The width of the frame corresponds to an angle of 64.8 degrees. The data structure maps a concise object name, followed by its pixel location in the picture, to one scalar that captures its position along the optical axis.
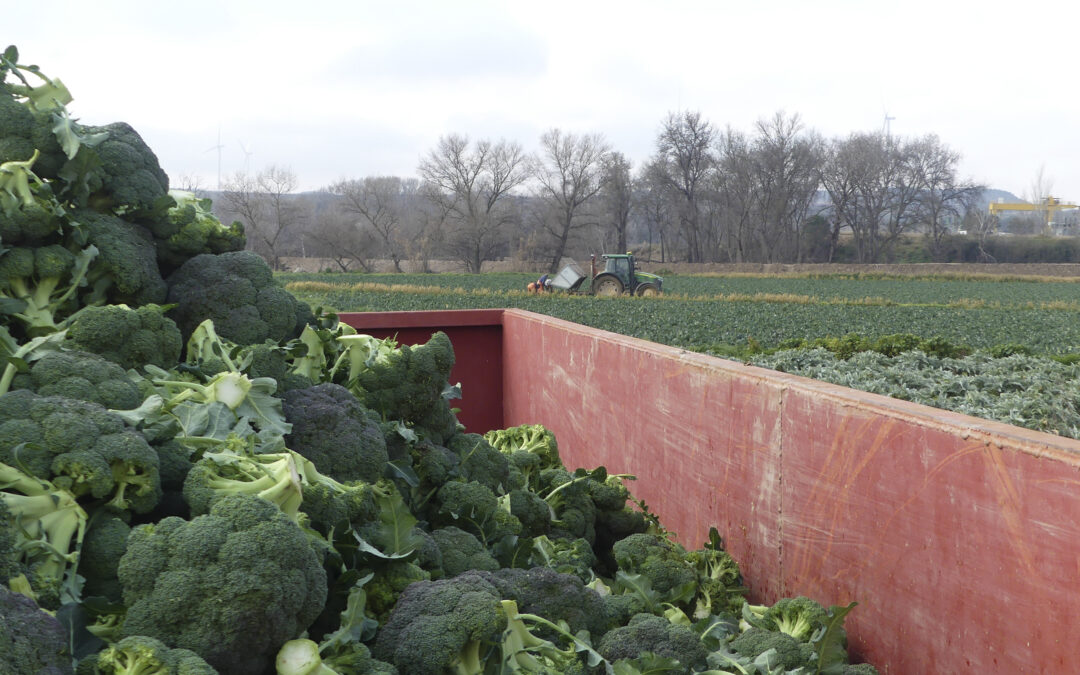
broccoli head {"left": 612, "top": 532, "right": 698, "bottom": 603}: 3.22
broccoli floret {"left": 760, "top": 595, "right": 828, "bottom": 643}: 2.69
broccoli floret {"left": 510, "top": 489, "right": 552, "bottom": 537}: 3.61
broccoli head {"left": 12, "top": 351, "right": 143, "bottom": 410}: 2.53
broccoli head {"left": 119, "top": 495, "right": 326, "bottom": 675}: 1.94
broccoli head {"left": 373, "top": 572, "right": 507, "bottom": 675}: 2.18
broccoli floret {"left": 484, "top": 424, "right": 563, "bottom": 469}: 4.64
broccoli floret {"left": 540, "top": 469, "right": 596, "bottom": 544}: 3.82
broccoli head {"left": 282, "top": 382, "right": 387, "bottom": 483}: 2.88
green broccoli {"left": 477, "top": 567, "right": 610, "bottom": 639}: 2.66
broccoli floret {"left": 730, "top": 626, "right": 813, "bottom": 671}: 2.62
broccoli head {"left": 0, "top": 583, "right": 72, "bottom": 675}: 1.59
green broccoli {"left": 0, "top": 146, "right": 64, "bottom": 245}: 3.06
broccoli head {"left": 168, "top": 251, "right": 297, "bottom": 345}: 3.41
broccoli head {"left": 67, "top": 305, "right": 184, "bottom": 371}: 2.83
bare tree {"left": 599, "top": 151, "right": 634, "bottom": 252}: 75.06
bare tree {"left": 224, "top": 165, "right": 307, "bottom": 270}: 72.19
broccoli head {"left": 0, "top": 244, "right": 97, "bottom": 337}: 2.98
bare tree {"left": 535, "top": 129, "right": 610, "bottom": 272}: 73.94
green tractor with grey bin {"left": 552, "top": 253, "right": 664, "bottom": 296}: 34.85
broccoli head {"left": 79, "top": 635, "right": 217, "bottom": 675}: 1.76
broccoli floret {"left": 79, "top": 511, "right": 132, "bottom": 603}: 2.11
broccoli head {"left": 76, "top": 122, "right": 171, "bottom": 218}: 3.48
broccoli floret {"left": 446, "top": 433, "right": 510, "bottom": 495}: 3.66
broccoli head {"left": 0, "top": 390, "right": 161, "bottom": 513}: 2.19
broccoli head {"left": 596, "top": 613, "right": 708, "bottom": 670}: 2.57
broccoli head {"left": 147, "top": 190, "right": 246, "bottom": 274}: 3.69
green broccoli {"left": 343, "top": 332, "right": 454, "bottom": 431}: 3.60
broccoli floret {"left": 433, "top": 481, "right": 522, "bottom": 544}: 3.25
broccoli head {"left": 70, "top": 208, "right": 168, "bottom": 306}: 3.25
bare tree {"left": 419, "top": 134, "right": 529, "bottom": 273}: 73.62
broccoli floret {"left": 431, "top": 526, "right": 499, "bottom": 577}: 2.85
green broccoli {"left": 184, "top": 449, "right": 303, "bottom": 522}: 2.25
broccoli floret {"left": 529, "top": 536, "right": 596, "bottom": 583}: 3.25
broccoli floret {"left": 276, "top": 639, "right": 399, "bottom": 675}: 2.01
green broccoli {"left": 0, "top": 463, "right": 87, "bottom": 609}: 1.97
